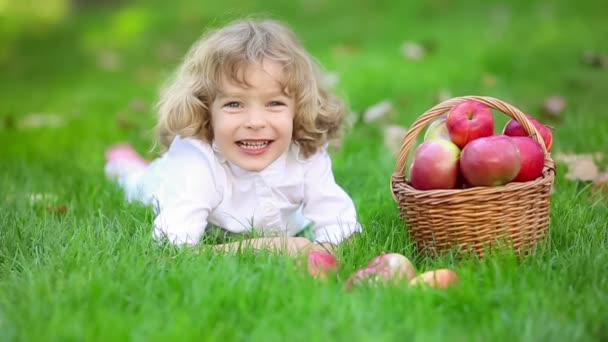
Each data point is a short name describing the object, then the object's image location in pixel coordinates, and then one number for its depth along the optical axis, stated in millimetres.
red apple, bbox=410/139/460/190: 2254
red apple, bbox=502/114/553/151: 2478
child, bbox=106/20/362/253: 2551
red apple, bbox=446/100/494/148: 2320
